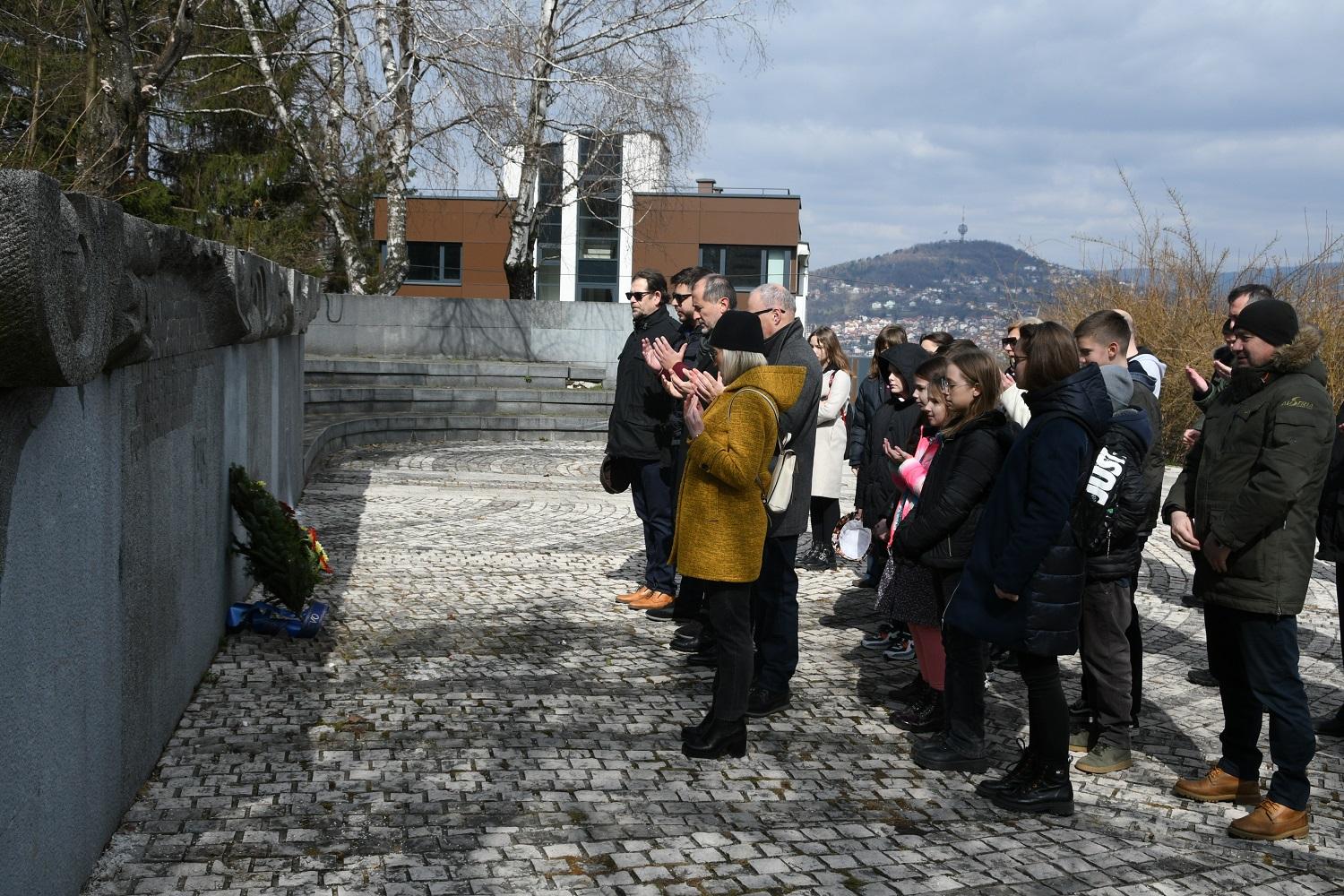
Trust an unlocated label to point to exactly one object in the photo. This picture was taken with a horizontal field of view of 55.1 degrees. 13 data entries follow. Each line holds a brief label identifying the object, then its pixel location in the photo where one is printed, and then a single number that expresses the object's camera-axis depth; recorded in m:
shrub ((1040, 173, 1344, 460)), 15.39
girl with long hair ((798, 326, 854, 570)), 9.16
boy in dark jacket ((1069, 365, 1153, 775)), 5.44
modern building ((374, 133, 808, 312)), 54.03
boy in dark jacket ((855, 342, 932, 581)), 7.66
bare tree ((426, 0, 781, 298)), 22.03
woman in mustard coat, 5.24
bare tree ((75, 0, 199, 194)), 7.87
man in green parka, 4.67
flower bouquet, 6.87
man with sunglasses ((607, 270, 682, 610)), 7.93
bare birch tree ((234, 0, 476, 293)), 21.62
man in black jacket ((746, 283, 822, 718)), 5.96
